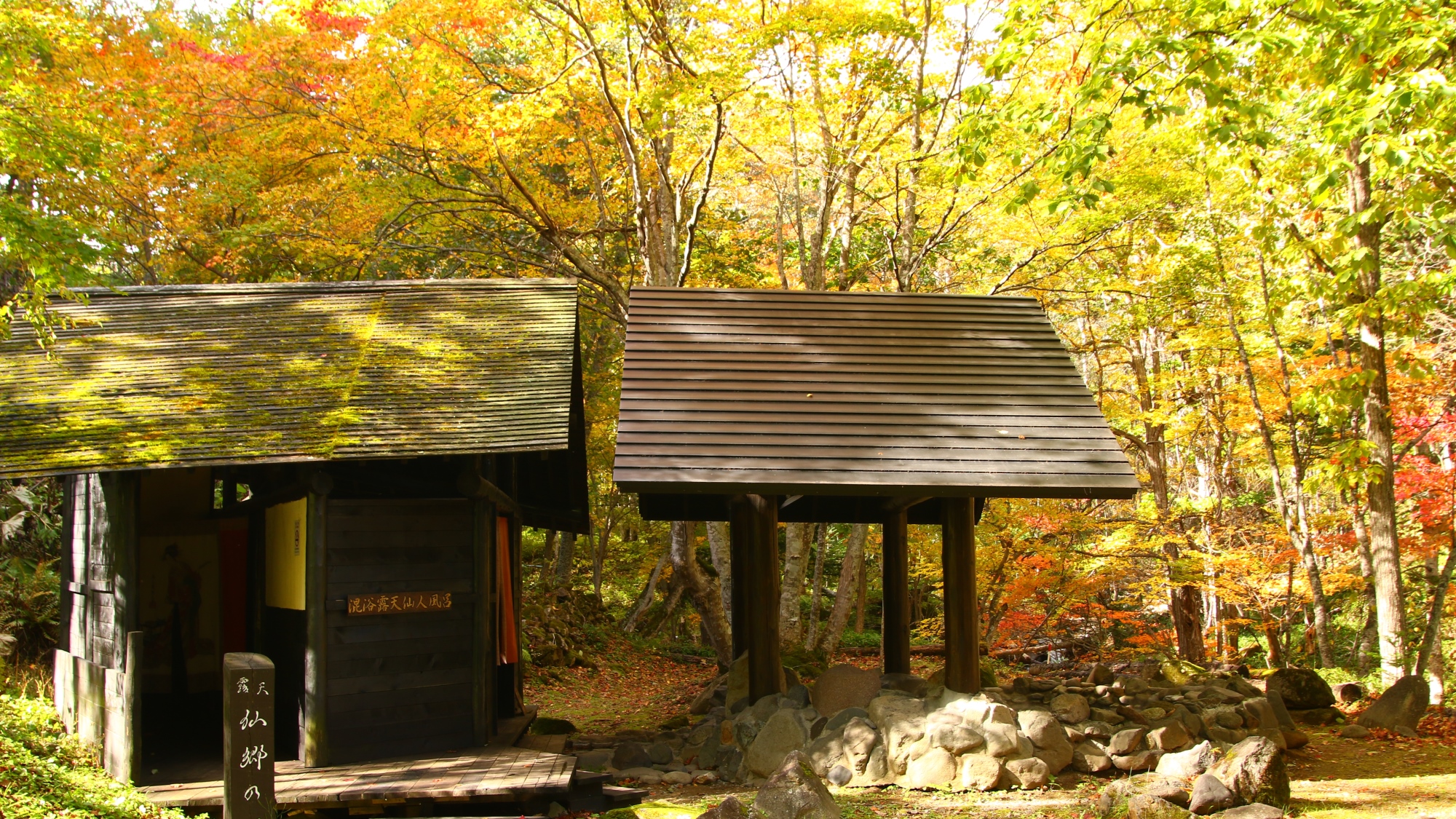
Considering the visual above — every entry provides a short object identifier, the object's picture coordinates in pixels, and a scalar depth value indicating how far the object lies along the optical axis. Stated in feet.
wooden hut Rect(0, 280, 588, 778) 25.96
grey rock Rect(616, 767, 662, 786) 30.09
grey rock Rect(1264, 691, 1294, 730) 34.06
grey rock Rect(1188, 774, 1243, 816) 22.48
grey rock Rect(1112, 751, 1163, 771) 27.58
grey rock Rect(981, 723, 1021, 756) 26.99
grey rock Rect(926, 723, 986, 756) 26.94
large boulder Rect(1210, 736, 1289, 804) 23.26
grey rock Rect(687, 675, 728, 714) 40.22
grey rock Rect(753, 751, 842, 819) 20.51
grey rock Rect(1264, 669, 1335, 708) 39.37
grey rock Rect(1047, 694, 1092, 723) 29.86
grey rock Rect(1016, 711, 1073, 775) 27.68
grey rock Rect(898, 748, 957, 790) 26.50
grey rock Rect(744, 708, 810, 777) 28.71
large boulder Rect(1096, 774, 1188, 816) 22.71
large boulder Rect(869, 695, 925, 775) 27.45
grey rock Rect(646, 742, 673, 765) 33.17
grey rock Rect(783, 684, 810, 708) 30.83
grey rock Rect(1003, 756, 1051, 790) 26.55
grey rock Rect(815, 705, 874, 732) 29.19
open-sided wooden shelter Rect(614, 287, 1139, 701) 27.55
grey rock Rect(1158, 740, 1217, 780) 24.72
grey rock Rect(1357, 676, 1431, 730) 35.22
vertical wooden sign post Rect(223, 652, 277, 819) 18.01
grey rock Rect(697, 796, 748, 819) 20.80
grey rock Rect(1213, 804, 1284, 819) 21.61
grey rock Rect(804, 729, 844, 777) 27.94
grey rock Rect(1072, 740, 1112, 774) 27.76
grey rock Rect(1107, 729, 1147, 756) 28.17
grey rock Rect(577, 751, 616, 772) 30.96
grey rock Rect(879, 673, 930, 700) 31.42
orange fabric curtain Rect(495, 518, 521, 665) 33.27
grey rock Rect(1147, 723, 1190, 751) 28.35
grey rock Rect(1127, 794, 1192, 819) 21.39
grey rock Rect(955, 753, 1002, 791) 26.18
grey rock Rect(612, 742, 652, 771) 32.27
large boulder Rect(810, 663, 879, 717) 30.50
